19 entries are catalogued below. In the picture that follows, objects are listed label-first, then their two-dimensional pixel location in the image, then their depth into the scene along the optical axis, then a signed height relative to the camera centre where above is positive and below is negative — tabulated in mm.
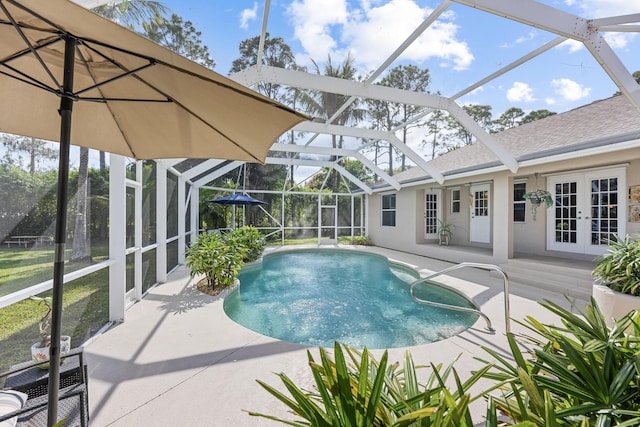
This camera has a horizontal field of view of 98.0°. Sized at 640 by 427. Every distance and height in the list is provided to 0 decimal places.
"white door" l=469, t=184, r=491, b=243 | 9875 -7
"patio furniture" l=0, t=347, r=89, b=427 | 1707 -1169
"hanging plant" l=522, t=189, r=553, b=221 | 7438 +465
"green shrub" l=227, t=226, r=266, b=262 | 9819 -958
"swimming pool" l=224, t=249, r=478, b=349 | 4711 -1998
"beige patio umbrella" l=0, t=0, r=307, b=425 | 1256 +732
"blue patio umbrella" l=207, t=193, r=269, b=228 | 9781 +531
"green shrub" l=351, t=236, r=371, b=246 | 14743 -1371
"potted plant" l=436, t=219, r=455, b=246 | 11078 -727
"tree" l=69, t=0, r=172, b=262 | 3428 -8
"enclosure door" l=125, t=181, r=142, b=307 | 4871 -500
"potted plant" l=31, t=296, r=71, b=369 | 2367 -1131
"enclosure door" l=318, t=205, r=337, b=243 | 15891 -289
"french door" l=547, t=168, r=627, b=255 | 6746 +108
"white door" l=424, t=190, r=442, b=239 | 11797 +80
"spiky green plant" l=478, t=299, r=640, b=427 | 1104 -757
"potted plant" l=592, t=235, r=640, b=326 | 4035 -1026
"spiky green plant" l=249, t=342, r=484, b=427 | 981 -742
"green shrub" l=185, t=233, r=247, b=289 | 6051 -1056
